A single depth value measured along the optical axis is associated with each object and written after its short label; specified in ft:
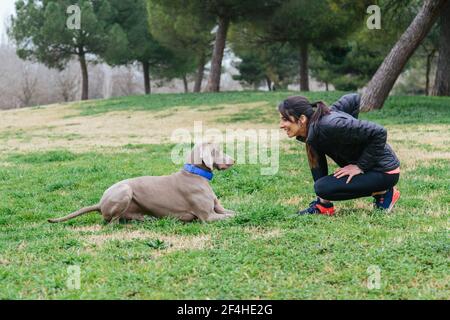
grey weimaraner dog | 21.63
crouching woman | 19.88
